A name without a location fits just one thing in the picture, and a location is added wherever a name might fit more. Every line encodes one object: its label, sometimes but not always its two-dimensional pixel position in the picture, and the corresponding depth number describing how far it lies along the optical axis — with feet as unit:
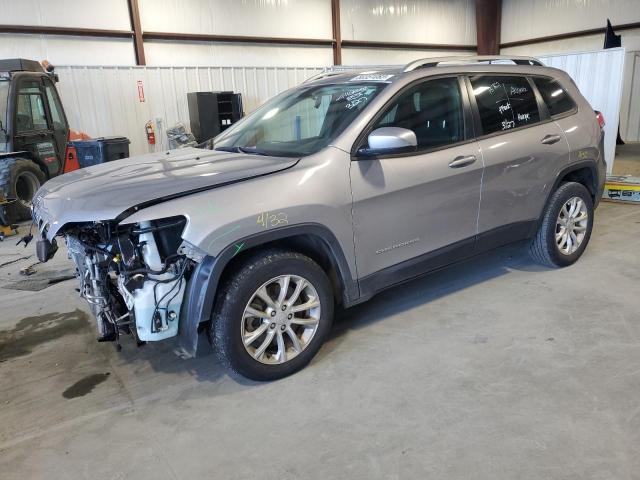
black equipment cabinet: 32.53
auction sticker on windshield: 10.54
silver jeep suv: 8.12
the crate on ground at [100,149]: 25.32
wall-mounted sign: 32.55
